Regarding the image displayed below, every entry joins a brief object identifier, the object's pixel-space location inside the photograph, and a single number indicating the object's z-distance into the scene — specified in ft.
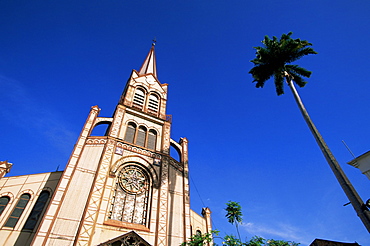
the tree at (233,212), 92.38
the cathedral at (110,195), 47.84
